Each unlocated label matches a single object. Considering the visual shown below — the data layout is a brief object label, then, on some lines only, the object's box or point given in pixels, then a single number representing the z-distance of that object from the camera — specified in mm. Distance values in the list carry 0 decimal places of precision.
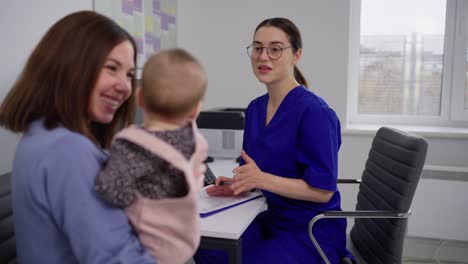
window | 2944
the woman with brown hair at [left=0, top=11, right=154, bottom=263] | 771
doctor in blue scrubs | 1463
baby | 759
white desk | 1187
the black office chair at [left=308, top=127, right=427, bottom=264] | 1457
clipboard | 1354
